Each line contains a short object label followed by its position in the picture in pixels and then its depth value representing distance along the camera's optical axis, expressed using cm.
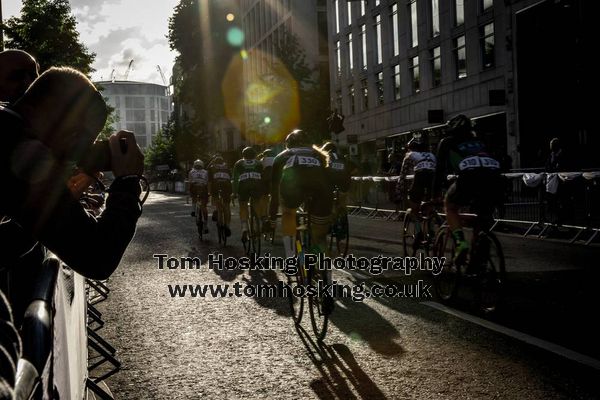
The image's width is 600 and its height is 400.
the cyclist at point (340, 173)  1109
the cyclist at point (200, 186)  1695
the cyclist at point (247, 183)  1271
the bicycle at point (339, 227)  1171
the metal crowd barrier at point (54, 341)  160
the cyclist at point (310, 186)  677
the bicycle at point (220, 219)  1532
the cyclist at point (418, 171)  975
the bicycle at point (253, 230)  1203
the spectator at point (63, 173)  174
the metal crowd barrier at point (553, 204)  1250
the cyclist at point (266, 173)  1277
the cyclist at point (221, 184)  1535
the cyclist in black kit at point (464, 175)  664
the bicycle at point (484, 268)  650
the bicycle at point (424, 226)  903
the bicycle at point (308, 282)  601
